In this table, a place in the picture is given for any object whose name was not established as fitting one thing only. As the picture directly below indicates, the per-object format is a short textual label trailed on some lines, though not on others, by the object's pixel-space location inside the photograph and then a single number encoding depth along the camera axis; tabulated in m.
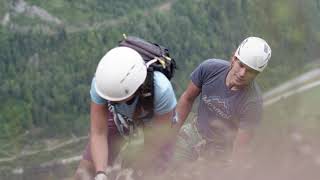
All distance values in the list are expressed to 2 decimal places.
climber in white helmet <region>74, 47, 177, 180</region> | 8.21
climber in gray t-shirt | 9.53
